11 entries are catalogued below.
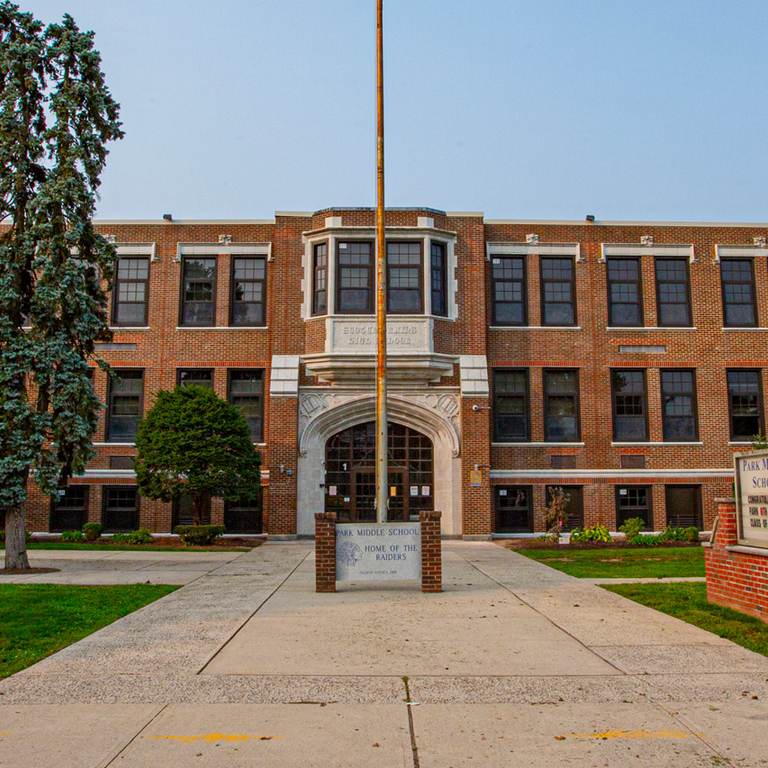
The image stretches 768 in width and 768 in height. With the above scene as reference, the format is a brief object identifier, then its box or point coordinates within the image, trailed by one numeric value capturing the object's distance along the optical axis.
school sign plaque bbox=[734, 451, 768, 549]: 9.29
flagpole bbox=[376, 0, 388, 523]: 14.52
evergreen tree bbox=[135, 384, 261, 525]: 20.73
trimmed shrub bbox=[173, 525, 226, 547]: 21.05
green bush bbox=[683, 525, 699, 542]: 23.03
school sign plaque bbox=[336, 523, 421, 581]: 11.98
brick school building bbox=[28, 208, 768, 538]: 24.11
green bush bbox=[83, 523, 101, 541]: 23.06
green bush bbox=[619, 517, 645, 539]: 22.53
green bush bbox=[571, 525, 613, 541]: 22.39
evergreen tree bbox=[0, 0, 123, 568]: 15.22
